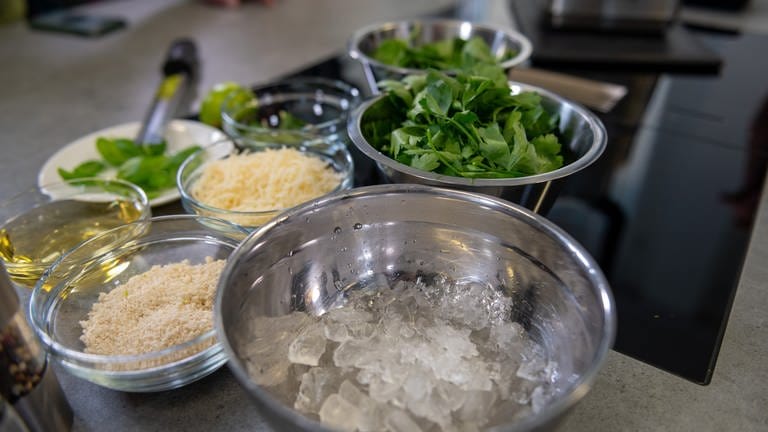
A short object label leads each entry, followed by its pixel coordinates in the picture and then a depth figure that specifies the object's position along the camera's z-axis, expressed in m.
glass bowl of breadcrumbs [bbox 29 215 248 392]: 0.58
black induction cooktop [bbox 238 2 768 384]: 0.78
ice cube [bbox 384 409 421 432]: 0.52
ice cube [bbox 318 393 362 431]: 0.51
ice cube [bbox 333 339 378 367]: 0.59
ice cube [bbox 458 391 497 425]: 0.54
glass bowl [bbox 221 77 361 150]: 1.17
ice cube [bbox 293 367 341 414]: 0.55
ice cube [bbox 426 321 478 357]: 0.59
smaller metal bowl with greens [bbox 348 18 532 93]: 1.04
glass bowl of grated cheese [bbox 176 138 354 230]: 0.84
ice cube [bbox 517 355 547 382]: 0.57
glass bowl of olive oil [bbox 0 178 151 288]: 0.84
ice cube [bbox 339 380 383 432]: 0.52
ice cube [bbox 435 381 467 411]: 0.54
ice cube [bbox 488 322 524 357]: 0.61
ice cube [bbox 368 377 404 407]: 0.54
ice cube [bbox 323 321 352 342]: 0.62
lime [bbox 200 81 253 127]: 1.19
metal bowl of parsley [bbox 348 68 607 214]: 0.72
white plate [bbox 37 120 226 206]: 1.05
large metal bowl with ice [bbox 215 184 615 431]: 0.53
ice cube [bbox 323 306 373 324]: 0.65
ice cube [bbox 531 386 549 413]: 0.53
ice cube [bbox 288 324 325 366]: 0.59
